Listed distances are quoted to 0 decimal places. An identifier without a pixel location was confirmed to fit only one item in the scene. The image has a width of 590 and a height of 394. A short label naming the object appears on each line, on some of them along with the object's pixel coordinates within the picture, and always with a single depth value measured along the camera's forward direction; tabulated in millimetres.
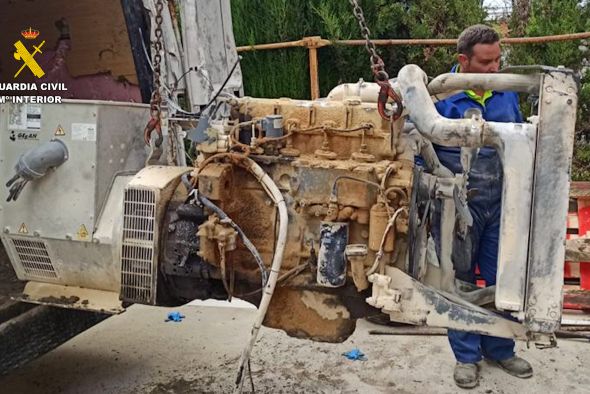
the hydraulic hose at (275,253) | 2396
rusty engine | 2344
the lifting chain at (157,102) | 2797
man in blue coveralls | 3342
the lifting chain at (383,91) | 2320
